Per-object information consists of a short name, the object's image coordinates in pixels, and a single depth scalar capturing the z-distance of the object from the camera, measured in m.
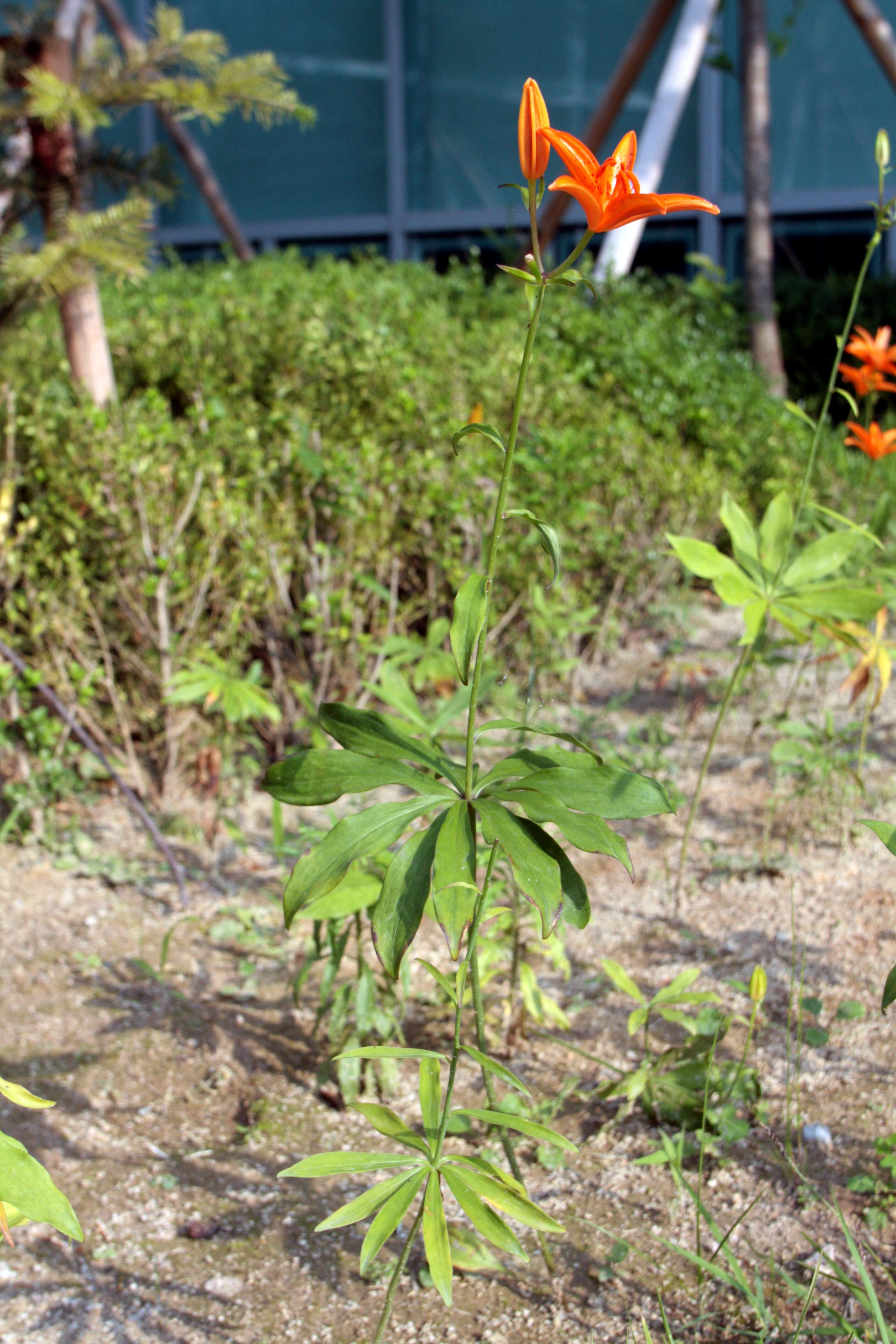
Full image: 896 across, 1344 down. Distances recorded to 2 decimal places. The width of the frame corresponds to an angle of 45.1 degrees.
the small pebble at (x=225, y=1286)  1.72
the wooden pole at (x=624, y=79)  8.66
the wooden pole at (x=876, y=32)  8.37
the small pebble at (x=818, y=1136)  1.96
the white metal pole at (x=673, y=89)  8.47
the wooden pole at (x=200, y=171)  10.14
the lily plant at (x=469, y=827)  1.25
